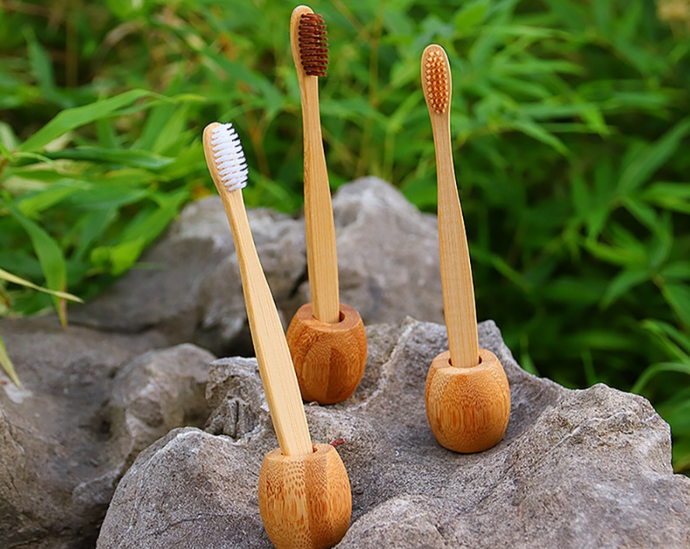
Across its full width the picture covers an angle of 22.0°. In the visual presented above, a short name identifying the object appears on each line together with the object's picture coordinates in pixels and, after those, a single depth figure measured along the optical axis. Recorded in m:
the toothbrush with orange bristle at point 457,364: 0.86
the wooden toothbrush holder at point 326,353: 0.90
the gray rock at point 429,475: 0.81
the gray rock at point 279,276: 1.08
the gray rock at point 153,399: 0.96
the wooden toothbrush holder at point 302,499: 0.82
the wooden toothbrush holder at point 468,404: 0.87
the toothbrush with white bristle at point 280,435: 0.82
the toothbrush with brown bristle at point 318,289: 0.87
